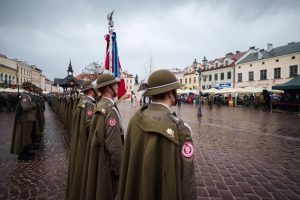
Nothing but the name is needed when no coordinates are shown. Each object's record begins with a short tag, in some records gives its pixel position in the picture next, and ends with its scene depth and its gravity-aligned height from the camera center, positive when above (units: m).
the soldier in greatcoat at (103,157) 2.40 -0.74
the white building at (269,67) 31.75 +6.12
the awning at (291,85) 19.44 +1.55
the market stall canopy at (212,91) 30.62 +1.40
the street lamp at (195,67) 16.02 +2.91
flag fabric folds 6.56 +1.46
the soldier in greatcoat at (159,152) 1.66 -0.47
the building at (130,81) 101.62 +9.52
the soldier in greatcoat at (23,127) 5.32 -0.84
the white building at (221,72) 43.44 +6.78
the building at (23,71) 63.80 +9.29
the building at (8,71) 48.83 +7.21
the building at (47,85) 107.22 +7.63
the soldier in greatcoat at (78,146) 2.81 -0.77
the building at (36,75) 79.78 +9.78
